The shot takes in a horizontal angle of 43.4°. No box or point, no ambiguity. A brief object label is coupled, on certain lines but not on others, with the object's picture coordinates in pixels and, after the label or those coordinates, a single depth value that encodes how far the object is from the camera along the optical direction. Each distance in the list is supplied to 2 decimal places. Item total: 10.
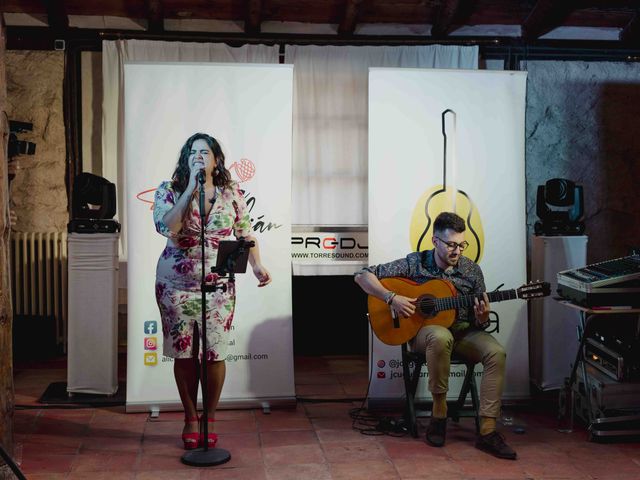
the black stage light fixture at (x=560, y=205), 5.37
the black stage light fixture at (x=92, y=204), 5.17
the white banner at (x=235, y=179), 4.75
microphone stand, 3.87
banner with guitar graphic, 4.91
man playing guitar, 4.20
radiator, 6.45
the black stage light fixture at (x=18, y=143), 5.46
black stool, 4.45
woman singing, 4.18
